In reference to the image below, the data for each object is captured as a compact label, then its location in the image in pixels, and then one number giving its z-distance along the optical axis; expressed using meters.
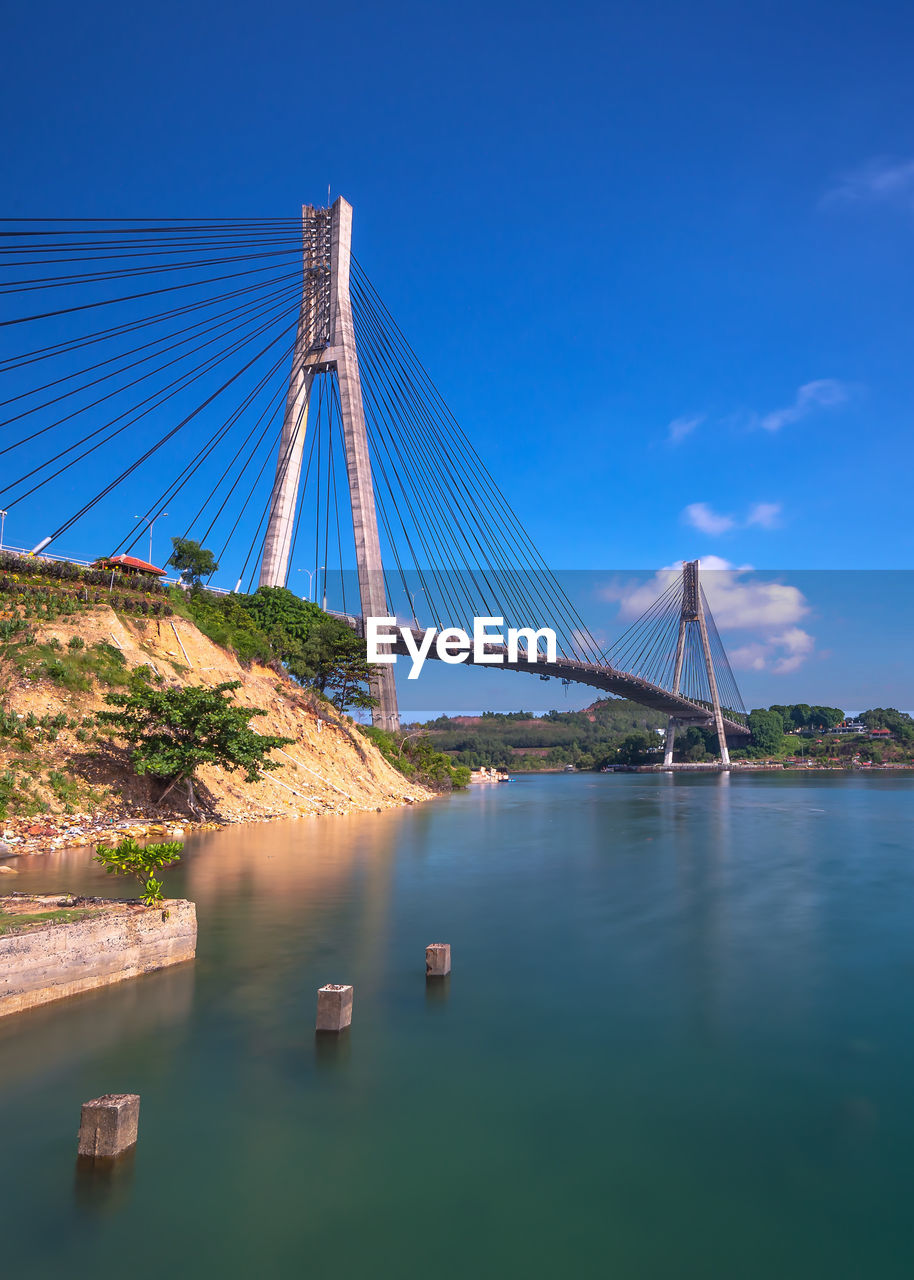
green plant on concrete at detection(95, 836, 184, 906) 10.44
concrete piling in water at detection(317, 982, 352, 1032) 7.81
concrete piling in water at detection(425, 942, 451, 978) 9.77
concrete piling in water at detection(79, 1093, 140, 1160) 5.41
